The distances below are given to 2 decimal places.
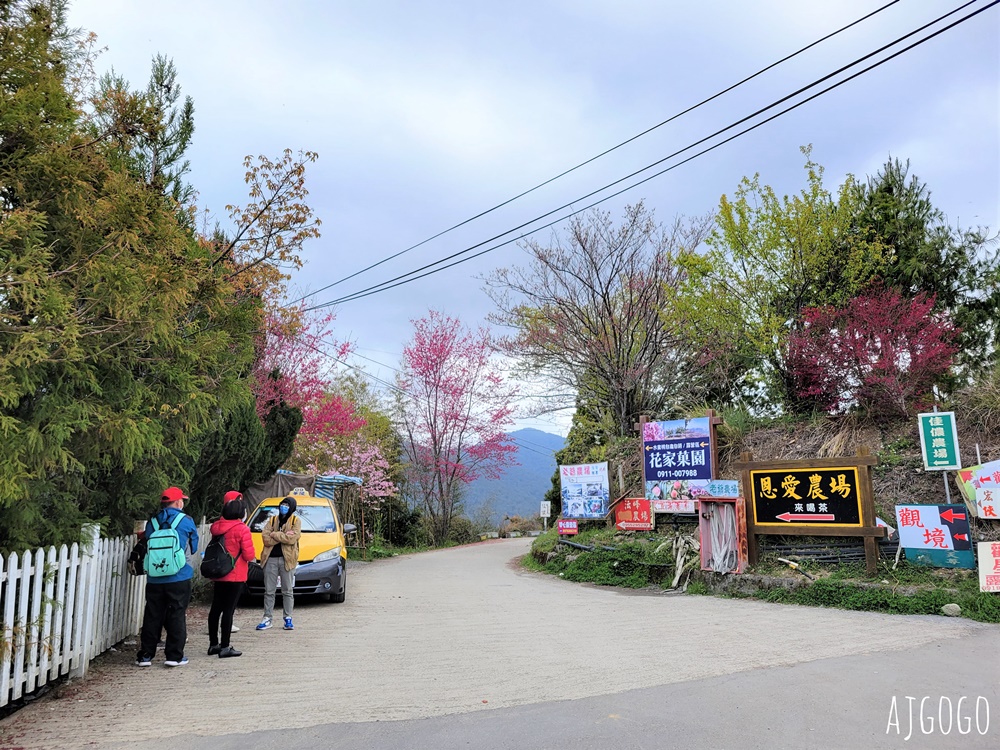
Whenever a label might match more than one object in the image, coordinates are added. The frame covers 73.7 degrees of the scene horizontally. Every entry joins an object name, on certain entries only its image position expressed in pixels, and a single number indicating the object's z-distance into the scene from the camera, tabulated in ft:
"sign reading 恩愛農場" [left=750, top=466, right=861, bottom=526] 34.53
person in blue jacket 20.22
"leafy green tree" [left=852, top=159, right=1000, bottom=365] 50.52
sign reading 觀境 30.68
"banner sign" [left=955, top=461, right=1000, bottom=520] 30.78
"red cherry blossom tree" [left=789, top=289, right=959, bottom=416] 40.57
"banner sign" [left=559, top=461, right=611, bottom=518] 52.06
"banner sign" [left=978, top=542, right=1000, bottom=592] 28.32
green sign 32.60
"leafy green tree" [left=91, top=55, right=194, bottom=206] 19.19
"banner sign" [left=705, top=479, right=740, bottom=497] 38.75
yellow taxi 32.96
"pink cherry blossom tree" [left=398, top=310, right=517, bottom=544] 90.94
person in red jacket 22.04
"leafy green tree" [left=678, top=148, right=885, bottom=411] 51.83
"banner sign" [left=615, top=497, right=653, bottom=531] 46.83
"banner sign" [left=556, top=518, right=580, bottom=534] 52.95
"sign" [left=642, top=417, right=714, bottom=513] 45.03
